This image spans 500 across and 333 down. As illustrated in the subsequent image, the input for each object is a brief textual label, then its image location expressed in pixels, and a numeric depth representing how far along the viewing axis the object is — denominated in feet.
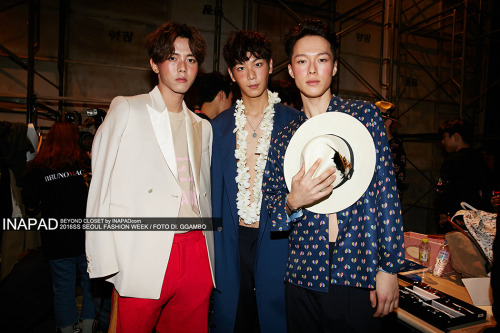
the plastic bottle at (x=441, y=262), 7.18
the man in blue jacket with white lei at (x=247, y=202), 6.59
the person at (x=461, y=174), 13.32
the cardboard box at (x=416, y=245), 8.18
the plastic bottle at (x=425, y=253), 7.75
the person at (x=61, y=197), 10.97
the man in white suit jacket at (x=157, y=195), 5.42
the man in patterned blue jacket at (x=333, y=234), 4.37
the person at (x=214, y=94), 11.61
